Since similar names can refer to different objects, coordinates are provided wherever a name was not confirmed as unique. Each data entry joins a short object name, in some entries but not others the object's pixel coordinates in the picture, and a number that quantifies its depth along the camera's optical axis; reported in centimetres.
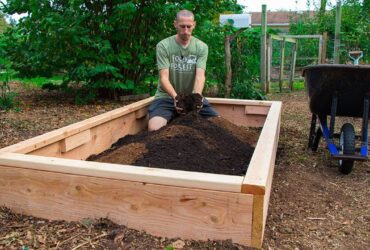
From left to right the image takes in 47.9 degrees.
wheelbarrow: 357
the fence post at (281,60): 1020
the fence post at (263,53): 896
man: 428
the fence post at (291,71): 1050
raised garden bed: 206
